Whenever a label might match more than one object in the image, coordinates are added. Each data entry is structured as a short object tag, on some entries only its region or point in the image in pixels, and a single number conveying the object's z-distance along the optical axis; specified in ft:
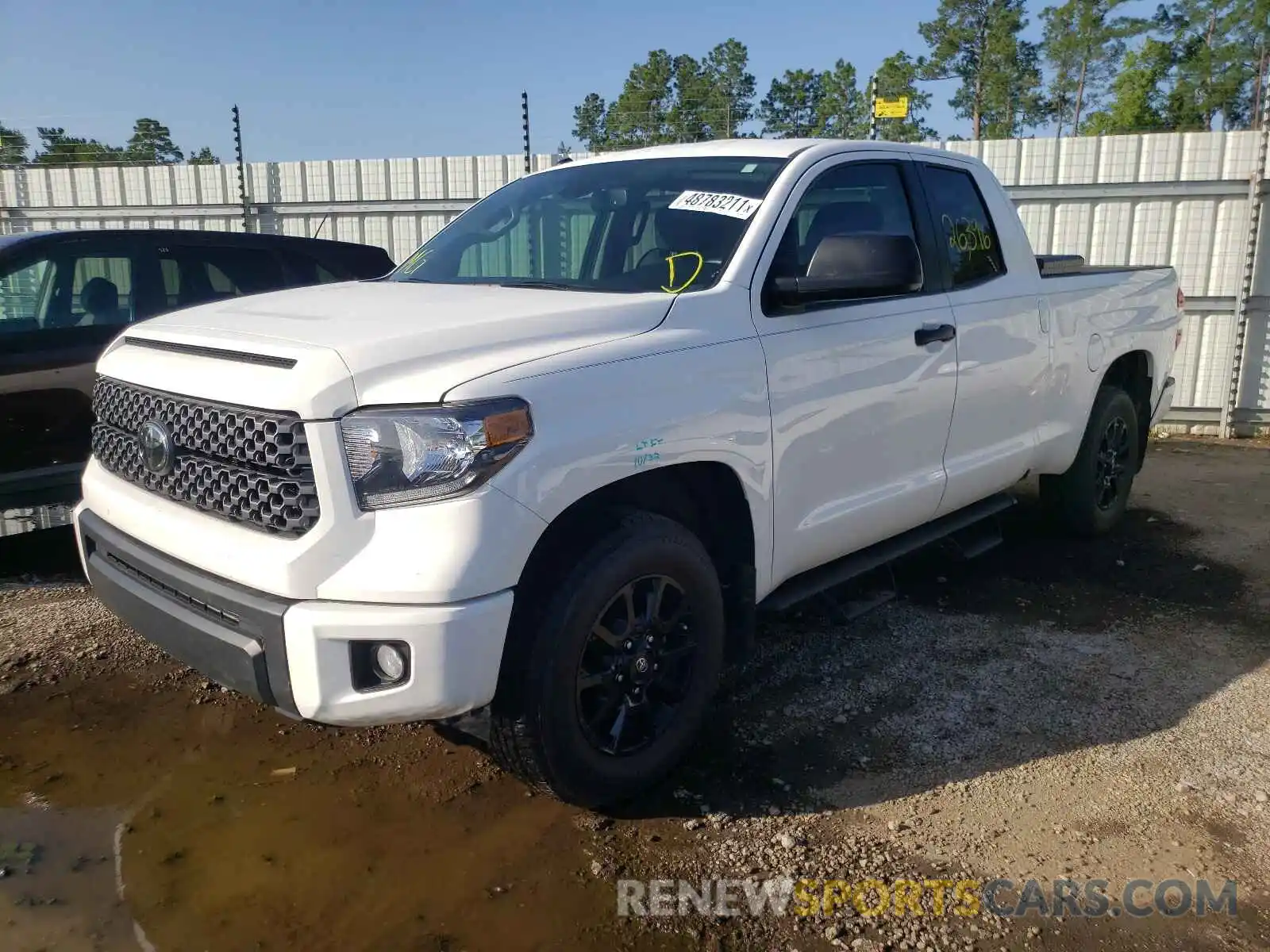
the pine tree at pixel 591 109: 131.72
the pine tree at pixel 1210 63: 150.10
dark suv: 15.74
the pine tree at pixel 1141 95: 151.64
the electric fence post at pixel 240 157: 33.21
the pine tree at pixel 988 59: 142.00
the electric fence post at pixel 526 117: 30.78
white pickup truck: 8.00
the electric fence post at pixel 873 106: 30.40
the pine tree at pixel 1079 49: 155.63
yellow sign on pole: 30.83
